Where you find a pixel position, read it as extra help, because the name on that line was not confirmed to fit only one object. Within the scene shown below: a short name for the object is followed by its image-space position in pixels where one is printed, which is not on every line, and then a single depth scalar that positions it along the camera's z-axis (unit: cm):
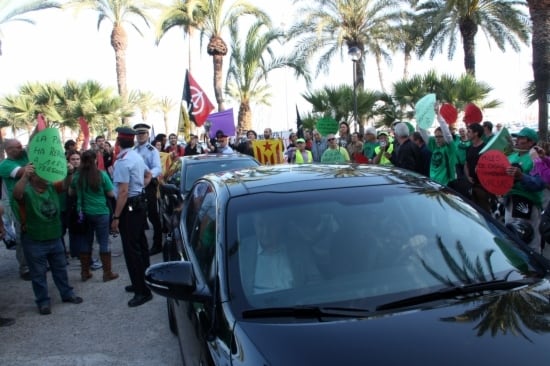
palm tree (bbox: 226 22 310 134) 2181
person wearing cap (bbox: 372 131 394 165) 874
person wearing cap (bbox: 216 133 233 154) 1028
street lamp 1482
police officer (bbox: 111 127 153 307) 565
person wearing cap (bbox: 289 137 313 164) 1060
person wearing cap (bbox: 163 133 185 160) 1265
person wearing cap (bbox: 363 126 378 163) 1004
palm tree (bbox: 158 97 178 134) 5454
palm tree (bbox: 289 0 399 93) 2145
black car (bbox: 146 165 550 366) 188
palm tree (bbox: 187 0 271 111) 2181
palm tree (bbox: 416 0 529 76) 1898
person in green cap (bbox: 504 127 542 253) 529
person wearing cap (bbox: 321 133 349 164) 918
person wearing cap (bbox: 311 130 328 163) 1145
